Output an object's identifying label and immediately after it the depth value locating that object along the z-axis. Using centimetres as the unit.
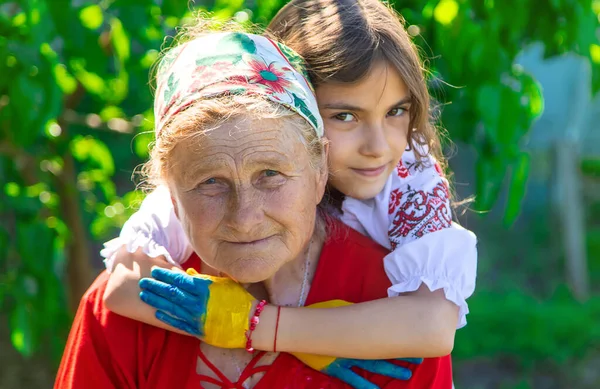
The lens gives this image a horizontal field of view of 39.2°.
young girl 186
